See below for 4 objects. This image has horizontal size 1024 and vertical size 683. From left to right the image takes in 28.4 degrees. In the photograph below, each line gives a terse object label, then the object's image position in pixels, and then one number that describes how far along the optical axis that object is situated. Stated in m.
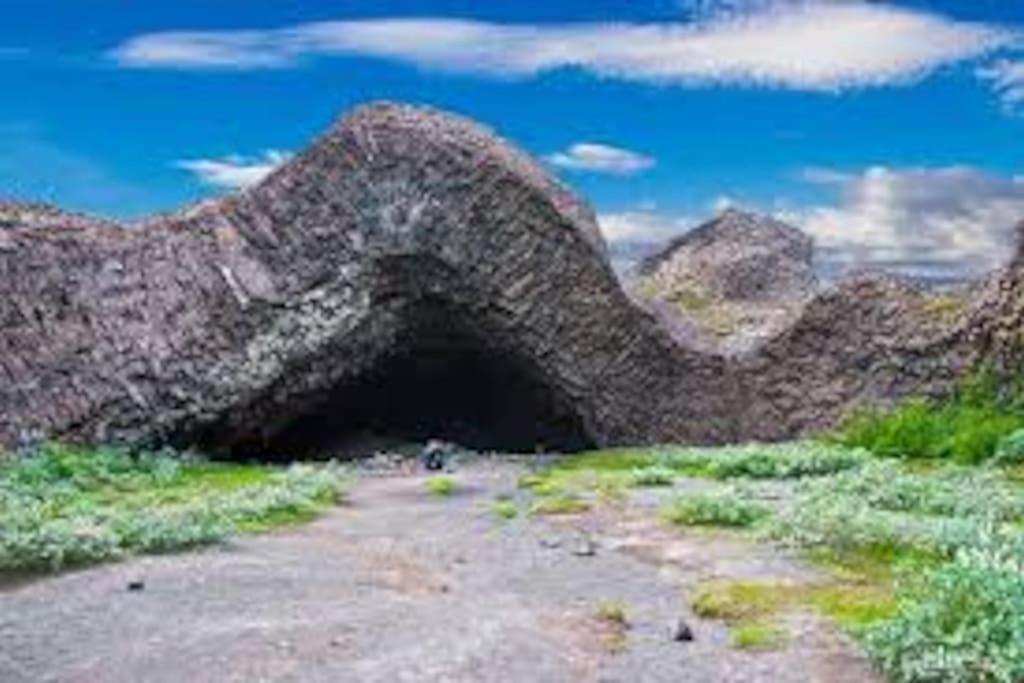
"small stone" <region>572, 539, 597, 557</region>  22.56
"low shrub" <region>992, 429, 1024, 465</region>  30.83
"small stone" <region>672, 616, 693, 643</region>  16.92
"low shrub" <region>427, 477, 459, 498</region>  31.58
